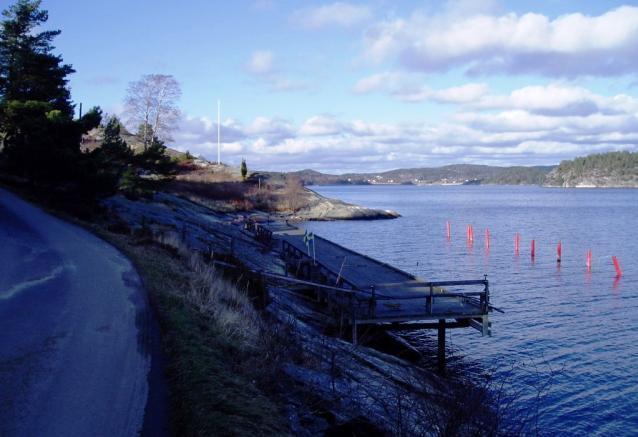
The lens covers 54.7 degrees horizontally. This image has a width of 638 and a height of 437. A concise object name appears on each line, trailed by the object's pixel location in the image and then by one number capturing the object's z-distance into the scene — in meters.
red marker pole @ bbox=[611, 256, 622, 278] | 36.65
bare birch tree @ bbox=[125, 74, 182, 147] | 68.19
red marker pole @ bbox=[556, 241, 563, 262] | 42.85
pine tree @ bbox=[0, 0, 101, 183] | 25.97
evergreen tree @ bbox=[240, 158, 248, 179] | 101.20
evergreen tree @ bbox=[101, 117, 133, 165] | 36.25
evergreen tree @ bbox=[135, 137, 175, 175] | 40.81
